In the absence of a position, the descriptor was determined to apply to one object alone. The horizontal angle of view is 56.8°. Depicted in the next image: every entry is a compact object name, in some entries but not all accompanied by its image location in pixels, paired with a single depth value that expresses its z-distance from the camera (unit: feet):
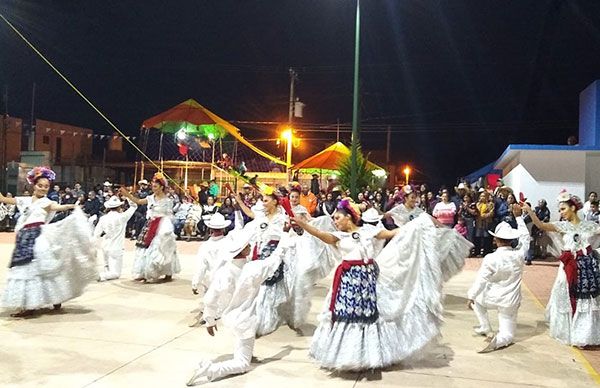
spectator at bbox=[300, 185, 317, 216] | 49.49
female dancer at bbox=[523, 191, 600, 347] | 21.63
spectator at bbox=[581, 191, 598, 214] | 45.69
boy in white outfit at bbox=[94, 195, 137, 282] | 34.24
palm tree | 68.03
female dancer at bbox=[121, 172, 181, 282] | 32.81
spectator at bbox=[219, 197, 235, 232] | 56.59
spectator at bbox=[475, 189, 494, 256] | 49.73
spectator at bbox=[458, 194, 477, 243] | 50.02
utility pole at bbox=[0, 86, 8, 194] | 91.83
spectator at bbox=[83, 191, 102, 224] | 62.90
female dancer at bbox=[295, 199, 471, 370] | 16.83
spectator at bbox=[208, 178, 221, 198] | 63.87
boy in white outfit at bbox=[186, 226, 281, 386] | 16.63
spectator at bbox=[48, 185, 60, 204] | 58.97
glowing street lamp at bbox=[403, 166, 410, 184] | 181.27
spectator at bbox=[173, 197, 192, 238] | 62.90
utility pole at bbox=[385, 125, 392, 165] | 142.00
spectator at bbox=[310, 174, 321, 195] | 67.62
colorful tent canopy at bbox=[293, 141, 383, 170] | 84.64
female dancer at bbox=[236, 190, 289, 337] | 22.02
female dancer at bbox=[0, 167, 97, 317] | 23.16
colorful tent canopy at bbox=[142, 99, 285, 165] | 75.20
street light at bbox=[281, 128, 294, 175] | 89.16
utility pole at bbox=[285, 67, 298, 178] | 90.44
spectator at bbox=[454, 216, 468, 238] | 45.10
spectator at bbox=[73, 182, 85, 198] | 66.59
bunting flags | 143.56
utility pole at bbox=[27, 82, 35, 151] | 134.00
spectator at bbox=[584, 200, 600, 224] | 44.29
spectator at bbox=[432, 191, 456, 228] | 33.47
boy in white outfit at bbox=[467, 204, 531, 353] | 21.04
